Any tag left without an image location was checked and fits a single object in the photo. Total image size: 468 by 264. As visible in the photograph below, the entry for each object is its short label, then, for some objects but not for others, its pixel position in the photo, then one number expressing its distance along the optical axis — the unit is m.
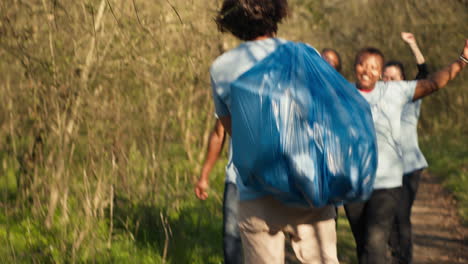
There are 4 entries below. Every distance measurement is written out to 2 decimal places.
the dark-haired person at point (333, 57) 12.19
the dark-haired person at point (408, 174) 10.54
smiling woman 8.84
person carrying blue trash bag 5.08
